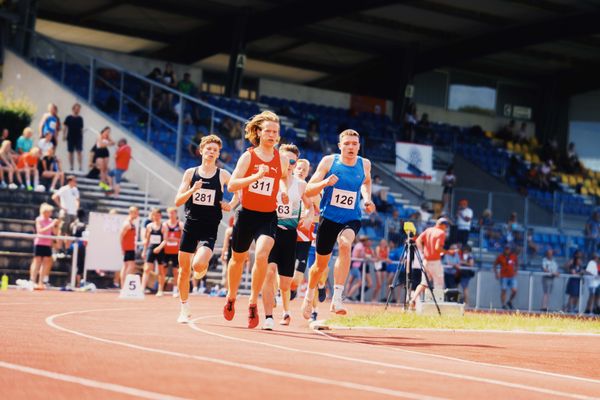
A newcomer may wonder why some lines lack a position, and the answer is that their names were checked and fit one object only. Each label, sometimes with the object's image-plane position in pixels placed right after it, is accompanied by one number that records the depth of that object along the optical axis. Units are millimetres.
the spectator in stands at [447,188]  38812
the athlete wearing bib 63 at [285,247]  14680
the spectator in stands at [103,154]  30500
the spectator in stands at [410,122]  44438
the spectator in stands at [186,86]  39219
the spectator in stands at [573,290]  34844
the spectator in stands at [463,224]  34188
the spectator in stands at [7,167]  28422
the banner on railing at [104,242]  26266
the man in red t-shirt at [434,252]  24547
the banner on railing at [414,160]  39906
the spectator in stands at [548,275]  34406
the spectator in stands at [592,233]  37469
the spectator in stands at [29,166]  28656
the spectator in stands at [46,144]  29281
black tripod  21188
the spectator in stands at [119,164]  31047
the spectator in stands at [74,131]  30891
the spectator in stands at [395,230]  32375
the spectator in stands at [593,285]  35219
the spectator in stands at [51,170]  29406
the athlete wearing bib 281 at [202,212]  15281
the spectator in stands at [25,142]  29031
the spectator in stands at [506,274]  33750
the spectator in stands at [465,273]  32844
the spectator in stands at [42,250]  25266
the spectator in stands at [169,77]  38688
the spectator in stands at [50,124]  30031
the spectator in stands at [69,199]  27516
